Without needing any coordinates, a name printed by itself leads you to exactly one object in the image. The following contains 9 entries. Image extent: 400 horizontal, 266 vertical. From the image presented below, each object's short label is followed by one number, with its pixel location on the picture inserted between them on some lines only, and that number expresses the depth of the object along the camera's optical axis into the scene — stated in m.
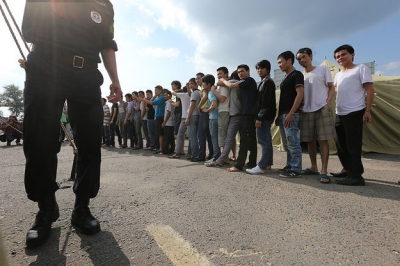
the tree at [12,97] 54.59
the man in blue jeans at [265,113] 3.83
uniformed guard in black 1.66
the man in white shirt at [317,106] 3.47
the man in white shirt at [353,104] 3.10
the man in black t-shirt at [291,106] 3.42
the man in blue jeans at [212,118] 4.88
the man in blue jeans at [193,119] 5.25
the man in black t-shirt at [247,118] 4.05
